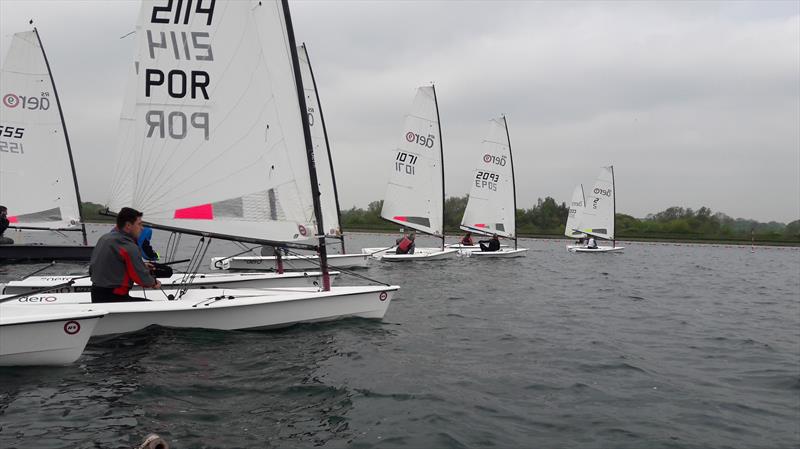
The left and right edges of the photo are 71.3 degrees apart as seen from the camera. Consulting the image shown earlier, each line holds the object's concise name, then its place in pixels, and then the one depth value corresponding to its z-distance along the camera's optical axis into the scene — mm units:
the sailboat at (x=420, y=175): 23578
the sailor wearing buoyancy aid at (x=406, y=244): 21609
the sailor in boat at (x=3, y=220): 16016
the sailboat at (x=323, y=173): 17828
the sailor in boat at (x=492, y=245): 24578
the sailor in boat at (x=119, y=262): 6547
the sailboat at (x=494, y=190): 27719
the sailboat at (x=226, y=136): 7938
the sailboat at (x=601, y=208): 39844
